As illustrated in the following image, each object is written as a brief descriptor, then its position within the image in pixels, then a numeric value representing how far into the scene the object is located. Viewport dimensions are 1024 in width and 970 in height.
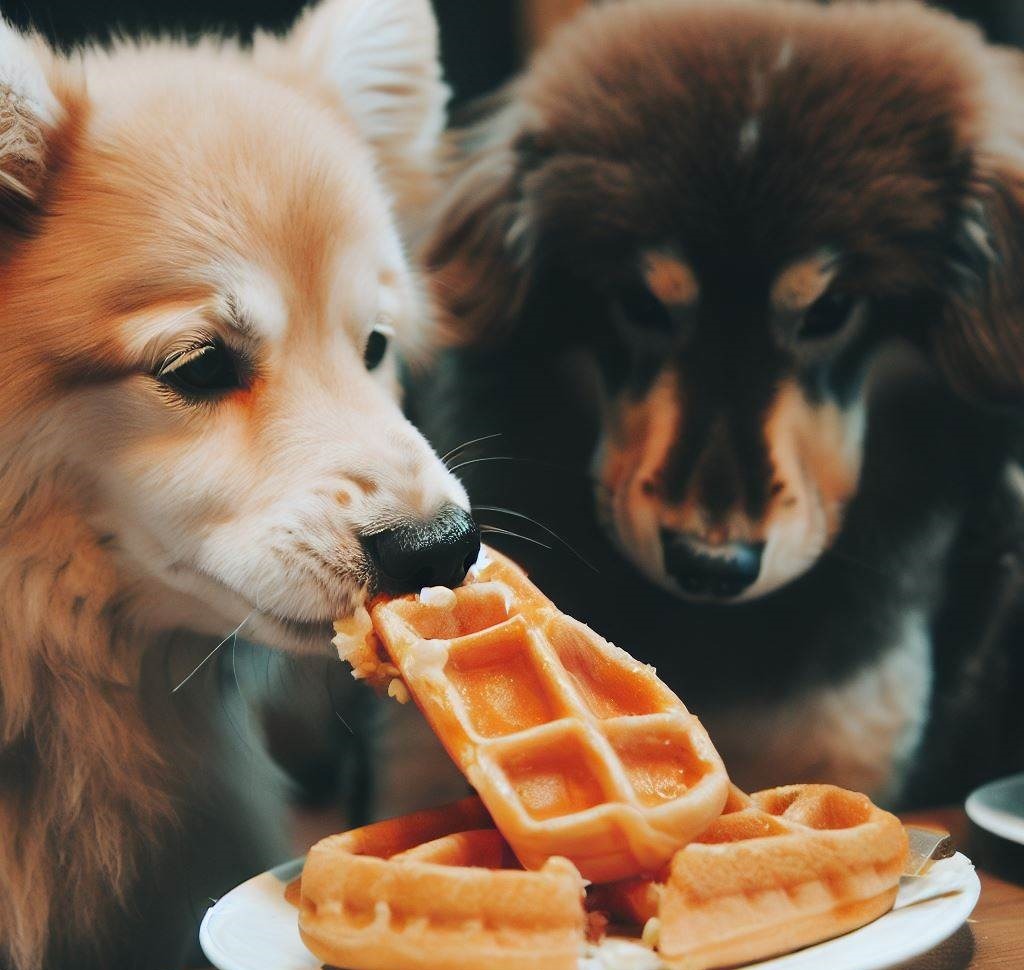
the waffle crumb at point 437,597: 0.85
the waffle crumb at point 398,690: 0.84
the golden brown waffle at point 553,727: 0.74
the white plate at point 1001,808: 1.05
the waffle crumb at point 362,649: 0.84
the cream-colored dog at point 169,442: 0.87
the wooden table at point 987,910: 0.87
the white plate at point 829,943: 0.71
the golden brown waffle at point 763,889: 0.72
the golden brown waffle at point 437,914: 0.69
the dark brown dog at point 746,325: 1.11
